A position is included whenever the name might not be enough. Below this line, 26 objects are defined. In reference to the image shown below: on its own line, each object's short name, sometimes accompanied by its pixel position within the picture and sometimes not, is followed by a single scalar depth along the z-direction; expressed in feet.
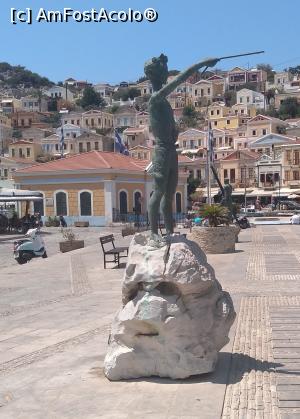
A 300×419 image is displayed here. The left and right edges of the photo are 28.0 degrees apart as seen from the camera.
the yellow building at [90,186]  125.39
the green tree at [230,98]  449.80
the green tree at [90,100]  524.52
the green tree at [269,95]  441.68
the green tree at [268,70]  534.37
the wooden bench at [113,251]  49.49
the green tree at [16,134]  421.59
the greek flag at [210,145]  109.60
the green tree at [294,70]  582.35
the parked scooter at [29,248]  59.11
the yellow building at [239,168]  239.30
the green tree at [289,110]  388.37
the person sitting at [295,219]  107.76
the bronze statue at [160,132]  21.67
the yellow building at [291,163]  224.74
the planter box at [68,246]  68.64
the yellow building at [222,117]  344.84
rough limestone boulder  18.72
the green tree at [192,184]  236.22
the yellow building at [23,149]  324.19
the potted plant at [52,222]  126.82
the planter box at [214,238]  56.44
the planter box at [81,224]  122.52
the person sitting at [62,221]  122.19
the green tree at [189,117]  395.96
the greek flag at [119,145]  137.59
